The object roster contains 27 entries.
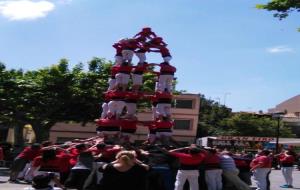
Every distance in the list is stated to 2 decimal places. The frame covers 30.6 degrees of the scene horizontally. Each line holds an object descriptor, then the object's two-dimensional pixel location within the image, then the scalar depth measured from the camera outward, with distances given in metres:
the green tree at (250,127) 72.12
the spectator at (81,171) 14.41
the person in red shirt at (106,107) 20.26
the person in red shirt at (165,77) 20.62
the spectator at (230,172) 16.34
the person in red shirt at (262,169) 17.64
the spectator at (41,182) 8.39
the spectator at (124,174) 7.37
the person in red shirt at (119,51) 20.66
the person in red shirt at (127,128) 19.73
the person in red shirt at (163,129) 20.19
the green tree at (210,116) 72.56
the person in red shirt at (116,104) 19.72
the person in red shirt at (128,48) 20.44
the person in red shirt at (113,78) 20.31
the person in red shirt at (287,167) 21.34
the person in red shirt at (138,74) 20.88
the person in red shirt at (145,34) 21.37
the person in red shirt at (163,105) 20.33
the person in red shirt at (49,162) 11.74
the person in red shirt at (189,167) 14.59
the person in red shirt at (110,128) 19.58
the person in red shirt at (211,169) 15.76
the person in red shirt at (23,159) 19.06
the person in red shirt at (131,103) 20.31
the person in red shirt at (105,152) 13.47
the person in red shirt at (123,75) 19.98
